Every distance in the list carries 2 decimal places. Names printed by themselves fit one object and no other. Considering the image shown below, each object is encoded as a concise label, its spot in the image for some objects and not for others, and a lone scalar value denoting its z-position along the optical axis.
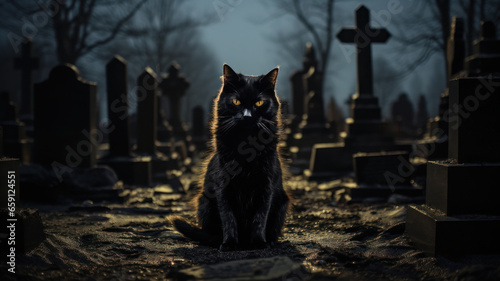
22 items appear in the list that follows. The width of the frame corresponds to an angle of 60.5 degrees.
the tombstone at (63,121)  7.37
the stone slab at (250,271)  2.77
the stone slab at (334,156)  9.81
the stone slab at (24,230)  3.45
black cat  3.90
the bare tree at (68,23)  17.14
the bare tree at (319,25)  24.27
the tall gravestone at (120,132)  8.70
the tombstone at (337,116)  24.42
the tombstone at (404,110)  24.16
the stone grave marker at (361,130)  9.86
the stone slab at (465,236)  3.51
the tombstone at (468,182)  3.52
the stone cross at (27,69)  15.32
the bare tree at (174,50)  23.53
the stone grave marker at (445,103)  8.09
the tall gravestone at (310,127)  12.62
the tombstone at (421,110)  24.18
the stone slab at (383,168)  7.04
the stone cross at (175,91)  16.69
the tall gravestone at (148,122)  9.80
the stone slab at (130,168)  8.71
